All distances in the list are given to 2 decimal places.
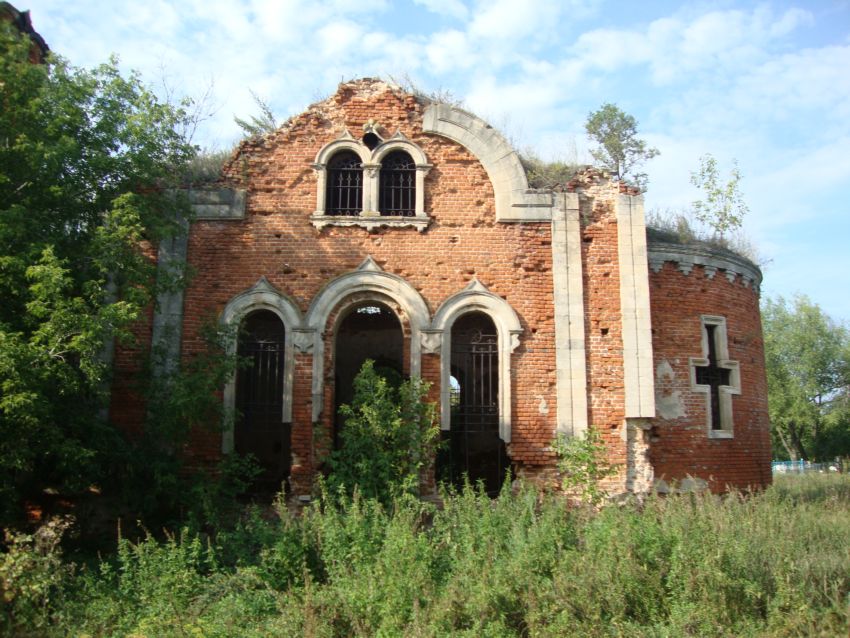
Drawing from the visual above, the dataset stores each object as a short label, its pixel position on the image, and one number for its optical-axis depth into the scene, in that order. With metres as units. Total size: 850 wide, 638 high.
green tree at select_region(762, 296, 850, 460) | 35.12
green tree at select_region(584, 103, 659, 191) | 21.33
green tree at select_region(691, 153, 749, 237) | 20.08
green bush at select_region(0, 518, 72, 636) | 6.64
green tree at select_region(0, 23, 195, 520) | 7.79
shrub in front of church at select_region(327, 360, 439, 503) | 10.00
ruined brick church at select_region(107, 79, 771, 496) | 10.93
